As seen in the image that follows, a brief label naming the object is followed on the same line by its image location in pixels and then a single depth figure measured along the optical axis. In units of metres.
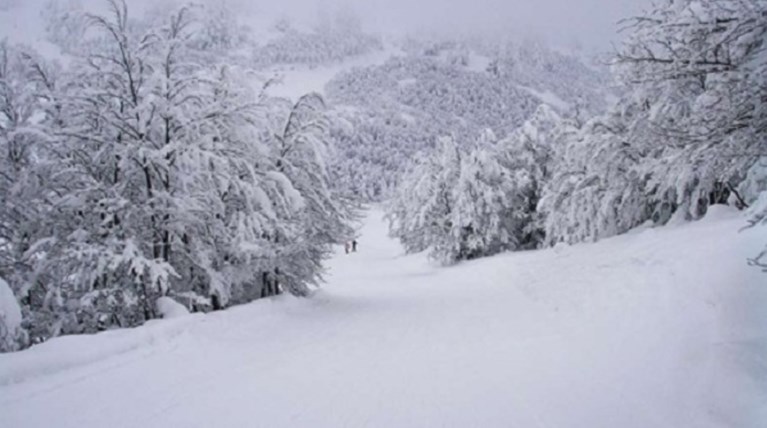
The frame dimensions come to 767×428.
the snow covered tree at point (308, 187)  12.66
